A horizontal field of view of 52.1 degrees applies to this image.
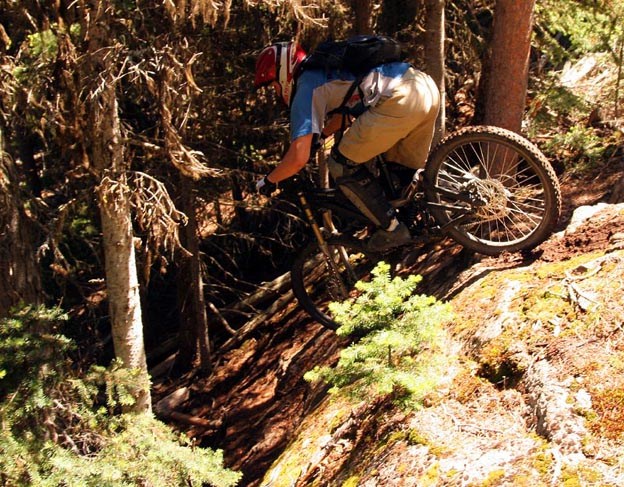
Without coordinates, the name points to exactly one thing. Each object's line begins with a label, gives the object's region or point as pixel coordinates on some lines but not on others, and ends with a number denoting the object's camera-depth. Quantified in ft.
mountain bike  16.21
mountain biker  15.80
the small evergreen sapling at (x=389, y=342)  12.65
